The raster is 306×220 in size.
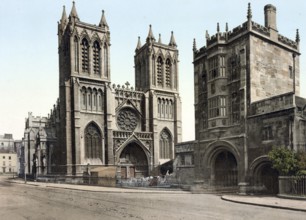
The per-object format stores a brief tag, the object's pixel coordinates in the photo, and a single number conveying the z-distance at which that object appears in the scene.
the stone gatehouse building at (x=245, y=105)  22.41
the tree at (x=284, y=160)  19.88
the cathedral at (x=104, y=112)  47.06
